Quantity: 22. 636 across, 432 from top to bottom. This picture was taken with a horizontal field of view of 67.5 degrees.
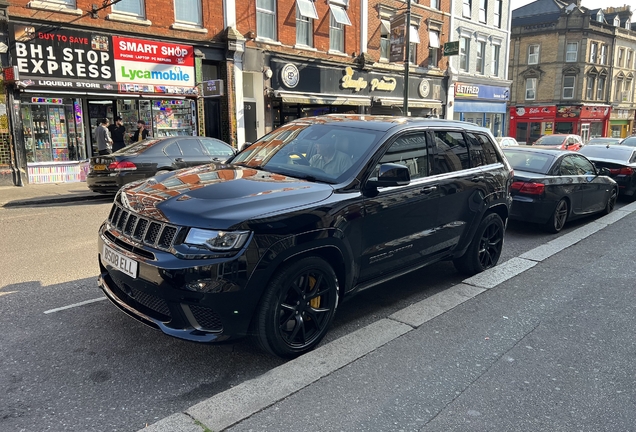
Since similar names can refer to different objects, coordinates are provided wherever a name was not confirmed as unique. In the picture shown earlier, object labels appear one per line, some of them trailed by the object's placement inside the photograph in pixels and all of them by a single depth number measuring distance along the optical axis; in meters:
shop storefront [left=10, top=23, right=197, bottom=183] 13.43
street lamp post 17.58
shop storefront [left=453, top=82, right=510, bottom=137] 30.11
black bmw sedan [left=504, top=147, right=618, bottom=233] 7.97
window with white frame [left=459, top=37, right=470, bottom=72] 29.53
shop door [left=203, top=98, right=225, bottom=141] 18.19
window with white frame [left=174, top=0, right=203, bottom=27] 16.42
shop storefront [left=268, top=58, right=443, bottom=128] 19.69
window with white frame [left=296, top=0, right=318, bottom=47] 19.70
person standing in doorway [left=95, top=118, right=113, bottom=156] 14.50
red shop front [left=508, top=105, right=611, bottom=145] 44.97
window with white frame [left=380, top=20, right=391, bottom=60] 23.78
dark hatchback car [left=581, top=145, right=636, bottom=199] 11.65
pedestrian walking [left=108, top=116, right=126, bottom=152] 14.72
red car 20.86
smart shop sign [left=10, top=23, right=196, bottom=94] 13.24
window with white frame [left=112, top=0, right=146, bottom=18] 15.03
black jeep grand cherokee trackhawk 3.08
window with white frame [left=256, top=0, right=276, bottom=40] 18.62
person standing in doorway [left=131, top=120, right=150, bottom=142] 15.55
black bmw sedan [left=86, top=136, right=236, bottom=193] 10.55
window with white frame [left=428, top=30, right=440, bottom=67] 26.94
